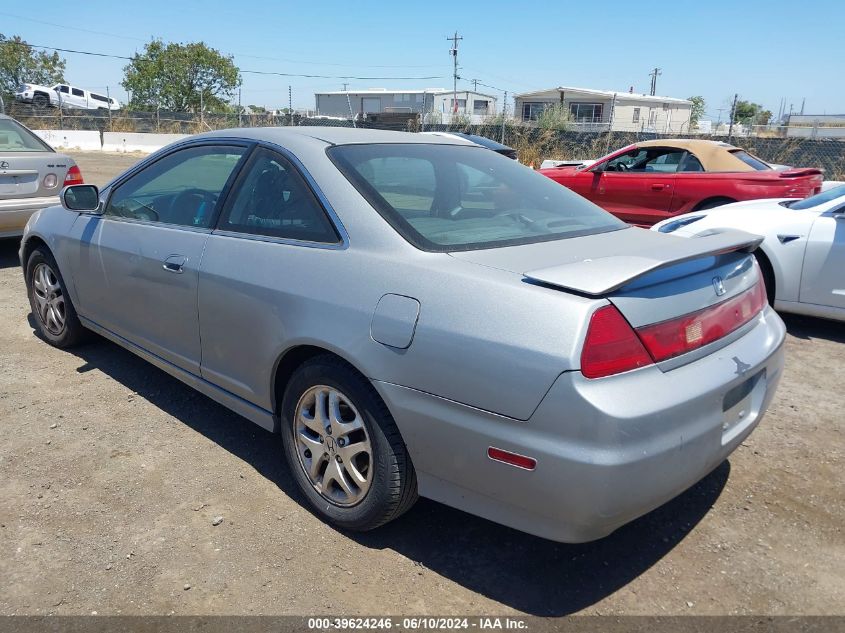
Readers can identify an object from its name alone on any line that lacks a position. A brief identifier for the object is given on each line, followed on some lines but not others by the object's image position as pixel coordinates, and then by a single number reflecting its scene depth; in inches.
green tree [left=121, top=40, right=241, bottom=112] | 2297.0
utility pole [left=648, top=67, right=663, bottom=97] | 2915.8
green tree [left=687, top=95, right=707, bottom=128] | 2744.1
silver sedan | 271.0
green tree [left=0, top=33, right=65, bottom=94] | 2107.5
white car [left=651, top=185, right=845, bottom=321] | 206.1
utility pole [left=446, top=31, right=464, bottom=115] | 2324.1
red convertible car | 330.6
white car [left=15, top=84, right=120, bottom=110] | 1536.7
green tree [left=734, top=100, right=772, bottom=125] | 2464.3
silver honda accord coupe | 82.0
